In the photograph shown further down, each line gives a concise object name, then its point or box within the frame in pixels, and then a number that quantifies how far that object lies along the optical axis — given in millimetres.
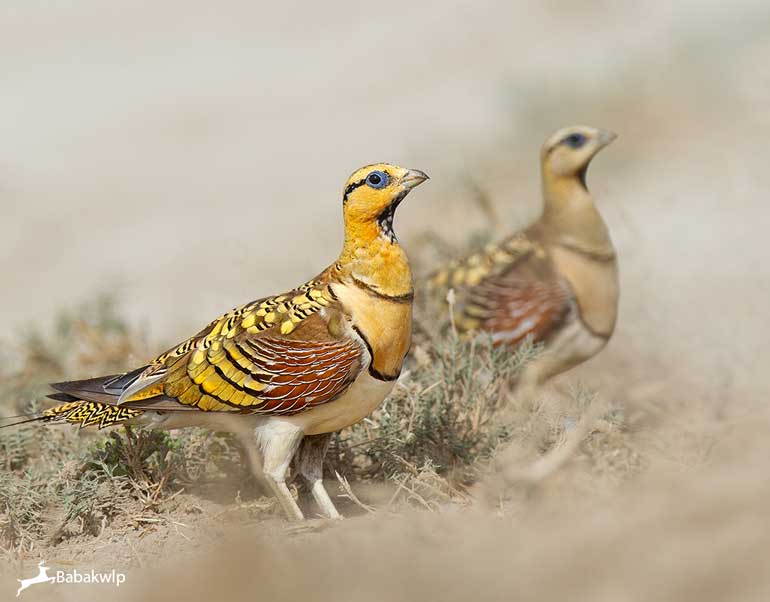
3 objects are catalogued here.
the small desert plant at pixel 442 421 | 11469
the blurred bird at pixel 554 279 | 13328
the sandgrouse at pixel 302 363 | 9805
